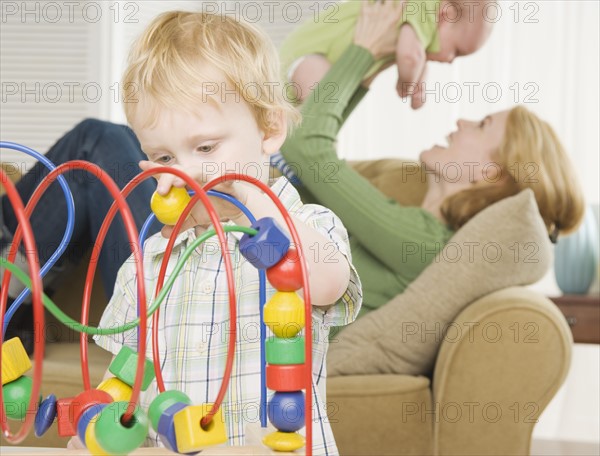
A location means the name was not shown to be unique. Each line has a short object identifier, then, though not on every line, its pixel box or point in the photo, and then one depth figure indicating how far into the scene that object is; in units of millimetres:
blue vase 3834
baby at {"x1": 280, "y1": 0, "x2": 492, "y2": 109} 3280
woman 2705
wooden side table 3657
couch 2248
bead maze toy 1054
